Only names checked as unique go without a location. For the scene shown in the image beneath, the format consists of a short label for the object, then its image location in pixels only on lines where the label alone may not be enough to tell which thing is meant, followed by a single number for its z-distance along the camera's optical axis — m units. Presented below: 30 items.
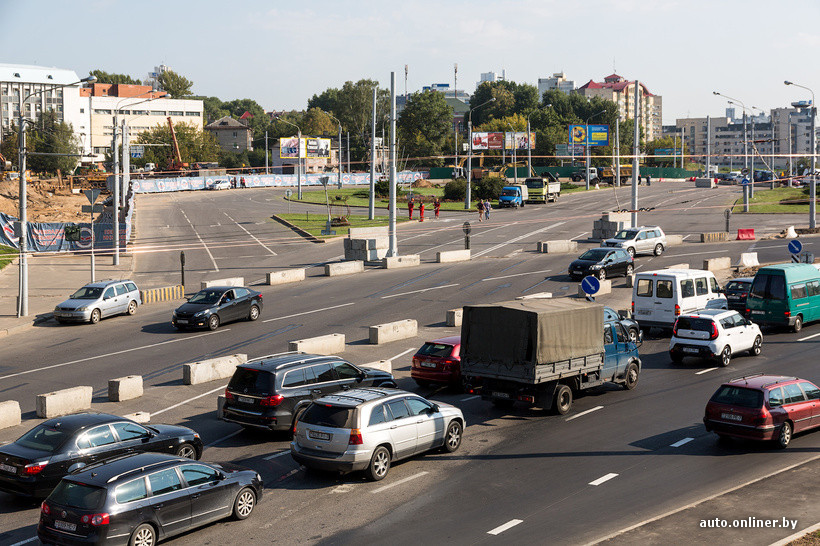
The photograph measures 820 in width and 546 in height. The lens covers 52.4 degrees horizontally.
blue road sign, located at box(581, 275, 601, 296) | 26.52
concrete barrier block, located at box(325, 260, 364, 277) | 42.00
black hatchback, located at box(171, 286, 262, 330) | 29.70
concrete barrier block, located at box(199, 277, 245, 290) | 36.41
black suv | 16.70
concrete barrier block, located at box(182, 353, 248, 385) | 22.09
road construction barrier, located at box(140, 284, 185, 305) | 36.12
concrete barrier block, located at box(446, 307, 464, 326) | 29.80
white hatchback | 23.89
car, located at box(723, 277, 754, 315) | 30.81
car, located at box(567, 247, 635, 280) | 37.88
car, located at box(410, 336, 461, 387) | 21.00
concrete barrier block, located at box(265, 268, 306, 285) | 39.91
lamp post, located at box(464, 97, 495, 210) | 70.75
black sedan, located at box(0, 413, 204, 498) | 13.20
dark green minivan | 28.22
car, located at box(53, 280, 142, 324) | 31.40
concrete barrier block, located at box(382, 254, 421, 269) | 43.78
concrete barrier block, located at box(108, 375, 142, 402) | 20.31
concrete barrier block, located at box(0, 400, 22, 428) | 17.92
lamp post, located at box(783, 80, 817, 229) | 44.63
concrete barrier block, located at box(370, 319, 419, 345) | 27.20
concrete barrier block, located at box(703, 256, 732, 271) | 39.72
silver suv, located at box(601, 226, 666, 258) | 44.19
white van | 28.14
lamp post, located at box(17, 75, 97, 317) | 32.50
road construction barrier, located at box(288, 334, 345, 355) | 24.05
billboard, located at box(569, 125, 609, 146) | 113.01
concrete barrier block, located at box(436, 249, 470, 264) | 45.25
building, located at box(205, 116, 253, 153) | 186.12
